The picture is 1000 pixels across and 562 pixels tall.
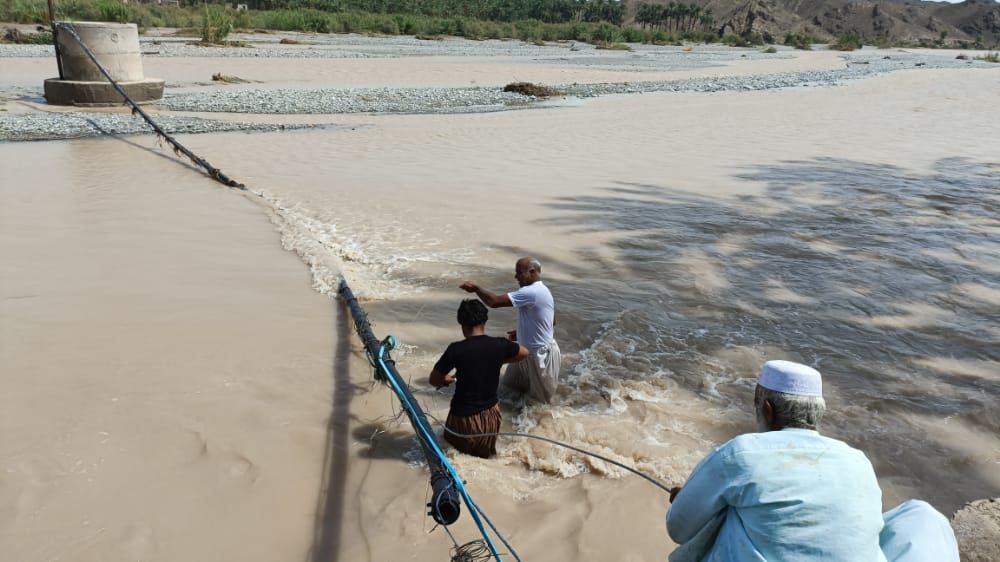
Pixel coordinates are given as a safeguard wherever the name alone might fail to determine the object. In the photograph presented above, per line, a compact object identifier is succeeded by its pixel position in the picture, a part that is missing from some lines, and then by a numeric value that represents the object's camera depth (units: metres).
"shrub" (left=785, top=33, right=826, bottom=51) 82.89
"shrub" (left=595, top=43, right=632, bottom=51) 59.07
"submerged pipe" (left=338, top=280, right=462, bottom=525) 2.96
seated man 2.12
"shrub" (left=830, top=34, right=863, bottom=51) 80.79
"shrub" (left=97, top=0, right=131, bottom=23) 34.31
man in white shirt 4.74
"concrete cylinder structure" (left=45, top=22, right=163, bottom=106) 17.11
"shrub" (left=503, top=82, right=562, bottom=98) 23.89
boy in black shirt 4.11
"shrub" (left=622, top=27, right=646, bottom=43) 74.94
